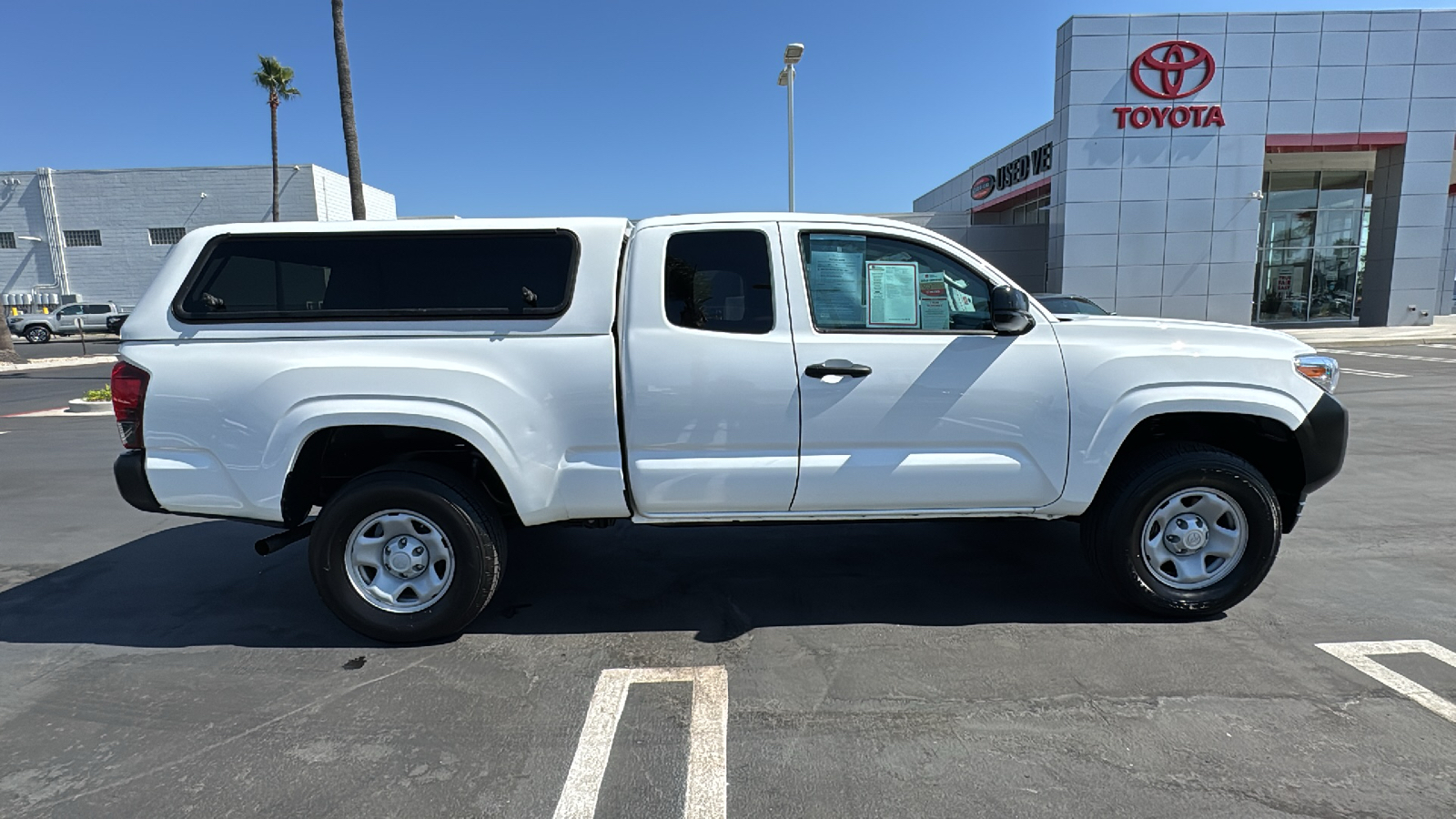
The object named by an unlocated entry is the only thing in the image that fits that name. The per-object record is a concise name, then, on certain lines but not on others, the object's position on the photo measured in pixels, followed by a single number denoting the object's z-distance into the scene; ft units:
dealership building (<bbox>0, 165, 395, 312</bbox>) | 122.31
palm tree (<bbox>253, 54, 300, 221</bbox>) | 102.83
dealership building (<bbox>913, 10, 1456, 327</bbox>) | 68.80
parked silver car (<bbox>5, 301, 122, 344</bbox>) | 105.91
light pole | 50.39
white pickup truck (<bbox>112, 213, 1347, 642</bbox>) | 10.94
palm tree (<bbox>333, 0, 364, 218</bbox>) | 46.03
